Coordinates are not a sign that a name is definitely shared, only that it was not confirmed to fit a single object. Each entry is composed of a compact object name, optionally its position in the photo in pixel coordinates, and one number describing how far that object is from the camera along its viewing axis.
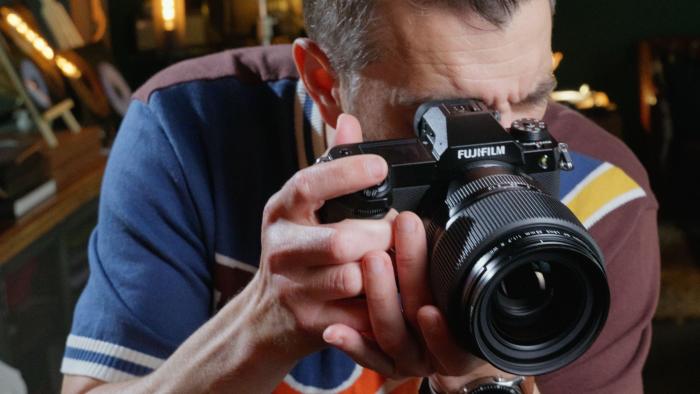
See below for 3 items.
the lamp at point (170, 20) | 3.38
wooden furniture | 1.95
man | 0.78
